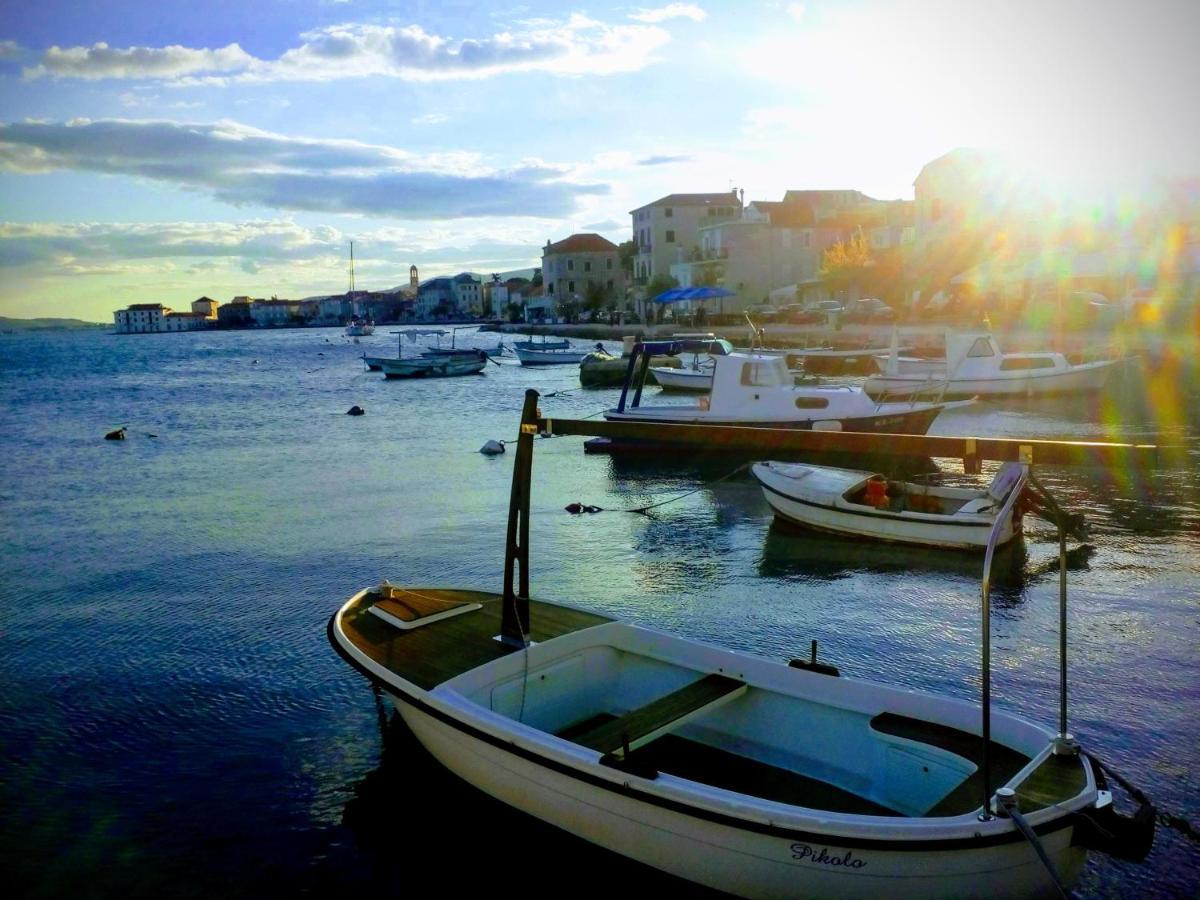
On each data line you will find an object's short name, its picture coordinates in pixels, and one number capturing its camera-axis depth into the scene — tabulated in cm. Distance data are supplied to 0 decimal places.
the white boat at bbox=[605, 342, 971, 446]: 2258
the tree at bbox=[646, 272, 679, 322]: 8650
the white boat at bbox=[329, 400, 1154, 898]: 482
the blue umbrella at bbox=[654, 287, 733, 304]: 5838
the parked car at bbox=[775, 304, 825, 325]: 5881
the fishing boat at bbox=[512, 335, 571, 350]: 6366
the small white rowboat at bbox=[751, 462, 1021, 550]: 1360
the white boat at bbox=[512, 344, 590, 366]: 6216
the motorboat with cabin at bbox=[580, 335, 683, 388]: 4622
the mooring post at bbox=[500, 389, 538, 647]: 727
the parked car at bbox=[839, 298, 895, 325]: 5578
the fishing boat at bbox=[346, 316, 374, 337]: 13488
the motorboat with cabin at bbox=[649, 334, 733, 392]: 3747
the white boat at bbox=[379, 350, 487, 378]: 5750
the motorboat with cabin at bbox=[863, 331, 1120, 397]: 3288
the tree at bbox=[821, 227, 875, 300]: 6338
